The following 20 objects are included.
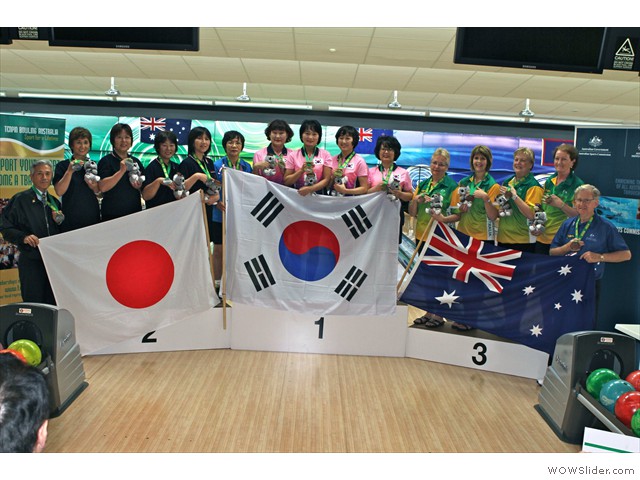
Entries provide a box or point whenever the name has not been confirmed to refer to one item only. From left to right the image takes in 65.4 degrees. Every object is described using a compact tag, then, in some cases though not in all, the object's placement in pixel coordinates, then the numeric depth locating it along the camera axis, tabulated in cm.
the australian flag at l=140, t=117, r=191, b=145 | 1061
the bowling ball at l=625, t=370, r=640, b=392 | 279
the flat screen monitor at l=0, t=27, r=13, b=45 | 343
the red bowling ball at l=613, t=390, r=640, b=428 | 246
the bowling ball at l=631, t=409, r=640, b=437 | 234
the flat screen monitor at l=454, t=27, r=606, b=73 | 348
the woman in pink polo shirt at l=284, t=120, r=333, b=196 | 425
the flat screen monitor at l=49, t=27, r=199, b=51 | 343
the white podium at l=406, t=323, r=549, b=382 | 411
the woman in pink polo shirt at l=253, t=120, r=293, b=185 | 433
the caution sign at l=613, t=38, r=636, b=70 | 353
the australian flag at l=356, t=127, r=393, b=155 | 1088
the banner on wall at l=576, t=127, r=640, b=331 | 454
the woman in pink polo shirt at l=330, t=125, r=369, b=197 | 435
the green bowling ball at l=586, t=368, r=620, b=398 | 290
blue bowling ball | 266
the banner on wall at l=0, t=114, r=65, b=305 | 491
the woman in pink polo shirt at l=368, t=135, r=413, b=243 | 415
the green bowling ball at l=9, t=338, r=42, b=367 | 293
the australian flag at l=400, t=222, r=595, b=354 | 388
